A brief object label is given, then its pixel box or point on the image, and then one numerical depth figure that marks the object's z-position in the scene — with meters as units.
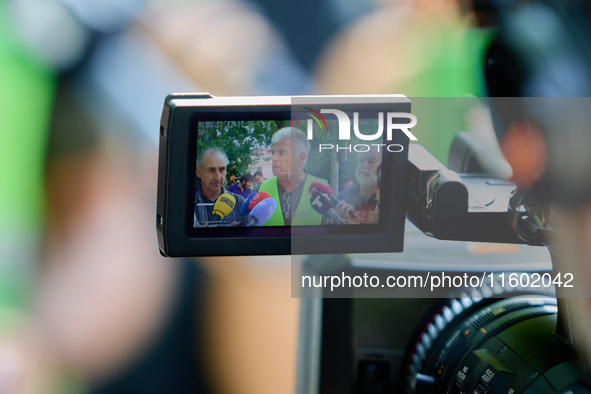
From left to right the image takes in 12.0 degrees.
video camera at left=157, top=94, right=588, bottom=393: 1.17
